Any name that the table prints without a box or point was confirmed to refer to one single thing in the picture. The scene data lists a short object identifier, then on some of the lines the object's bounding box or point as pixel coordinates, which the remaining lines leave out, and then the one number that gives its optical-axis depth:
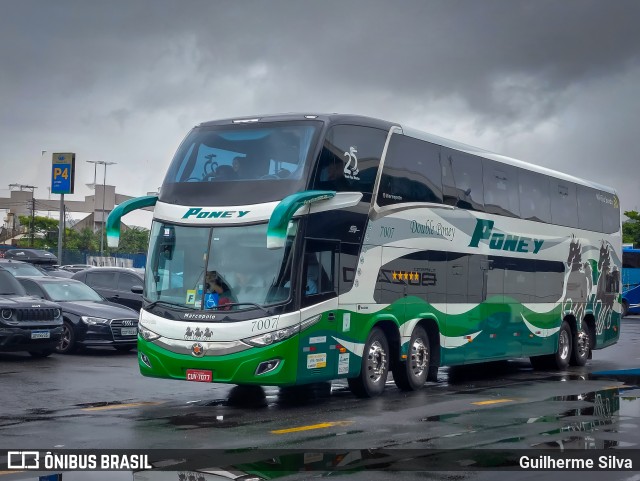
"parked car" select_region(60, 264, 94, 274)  46.26
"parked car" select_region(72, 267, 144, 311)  26.19
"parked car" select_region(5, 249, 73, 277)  35.06
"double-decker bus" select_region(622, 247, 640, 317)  51.22
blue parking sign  49.69
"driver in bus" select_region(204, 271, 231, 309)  13.65
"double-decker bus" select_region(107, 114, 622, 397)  13.56
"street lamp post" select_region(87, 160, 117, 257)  95.65
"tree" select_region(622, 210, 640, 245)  84.81
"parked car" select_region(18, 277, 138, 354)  21.48
